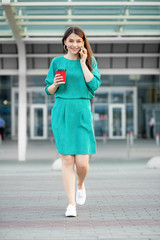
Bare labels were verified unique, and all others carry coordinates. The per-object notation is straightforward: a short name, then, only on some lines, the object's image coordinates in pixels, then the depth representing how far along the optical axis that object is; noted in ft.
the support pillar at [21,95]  43.68
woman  17.48
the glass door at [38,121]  112.98
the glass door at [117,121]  112.68
